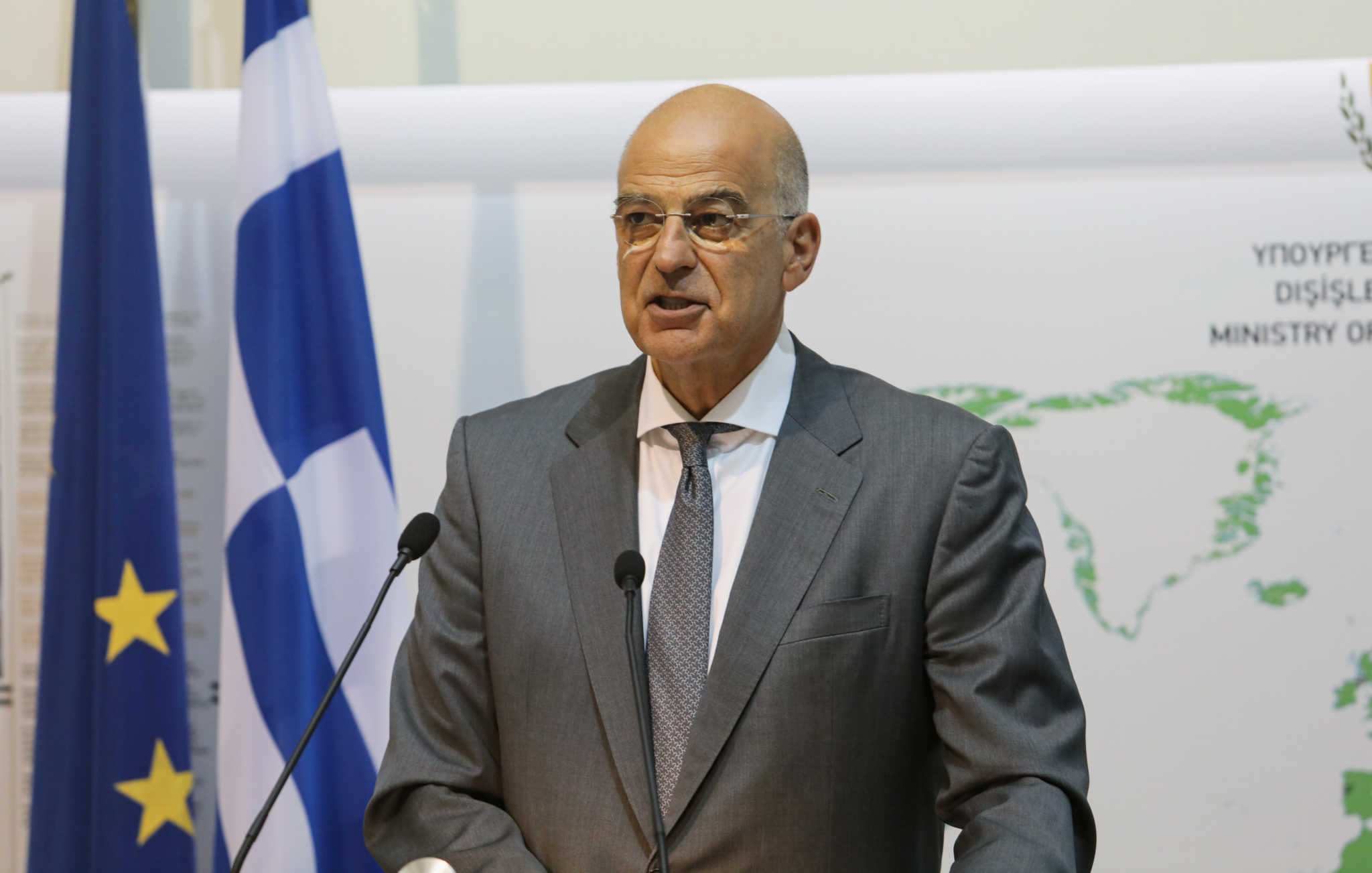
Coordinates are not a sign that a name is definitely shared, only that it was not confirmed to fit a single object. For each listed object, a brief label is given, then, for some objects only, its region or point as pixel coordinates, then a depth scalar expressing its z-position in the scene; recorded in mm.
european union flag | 4231
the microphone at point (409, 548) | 3507
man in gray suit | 3603
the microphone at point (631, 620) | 3502
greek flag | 4212
